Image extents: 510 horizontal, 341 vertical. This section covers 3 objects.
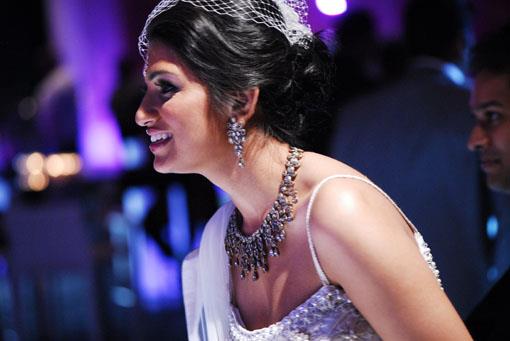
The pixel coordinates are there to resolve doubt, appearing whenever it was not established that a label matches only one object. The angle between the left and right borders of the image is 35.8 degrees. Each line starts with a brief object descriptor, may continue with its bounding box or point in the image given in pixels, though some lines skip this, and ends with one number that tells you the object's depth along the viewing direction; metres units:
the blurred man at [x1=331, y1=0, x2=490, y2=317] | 2.79
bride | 1.55
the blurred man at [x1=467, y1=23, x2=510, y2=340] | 2.34
